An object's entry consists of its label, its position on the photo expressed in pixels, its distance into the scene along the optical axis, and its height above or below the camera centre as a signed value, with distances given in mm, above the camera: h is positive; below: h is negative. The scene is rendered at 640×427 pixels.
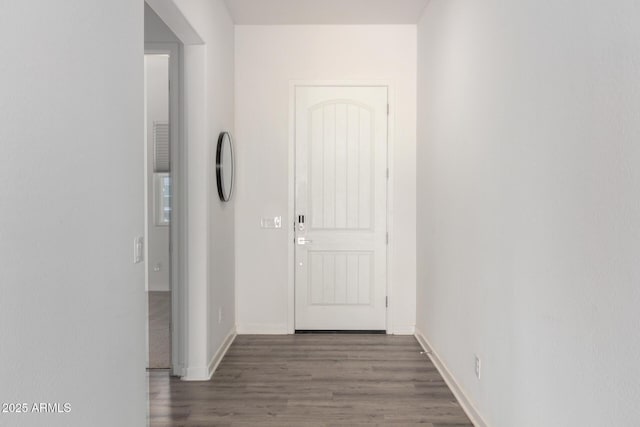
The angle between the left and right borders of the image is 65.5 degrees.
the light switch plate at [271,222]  4633 -202
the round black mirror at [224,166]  3844 +277
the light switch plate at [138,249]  2080 -210
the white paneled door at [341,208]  4637 -70
